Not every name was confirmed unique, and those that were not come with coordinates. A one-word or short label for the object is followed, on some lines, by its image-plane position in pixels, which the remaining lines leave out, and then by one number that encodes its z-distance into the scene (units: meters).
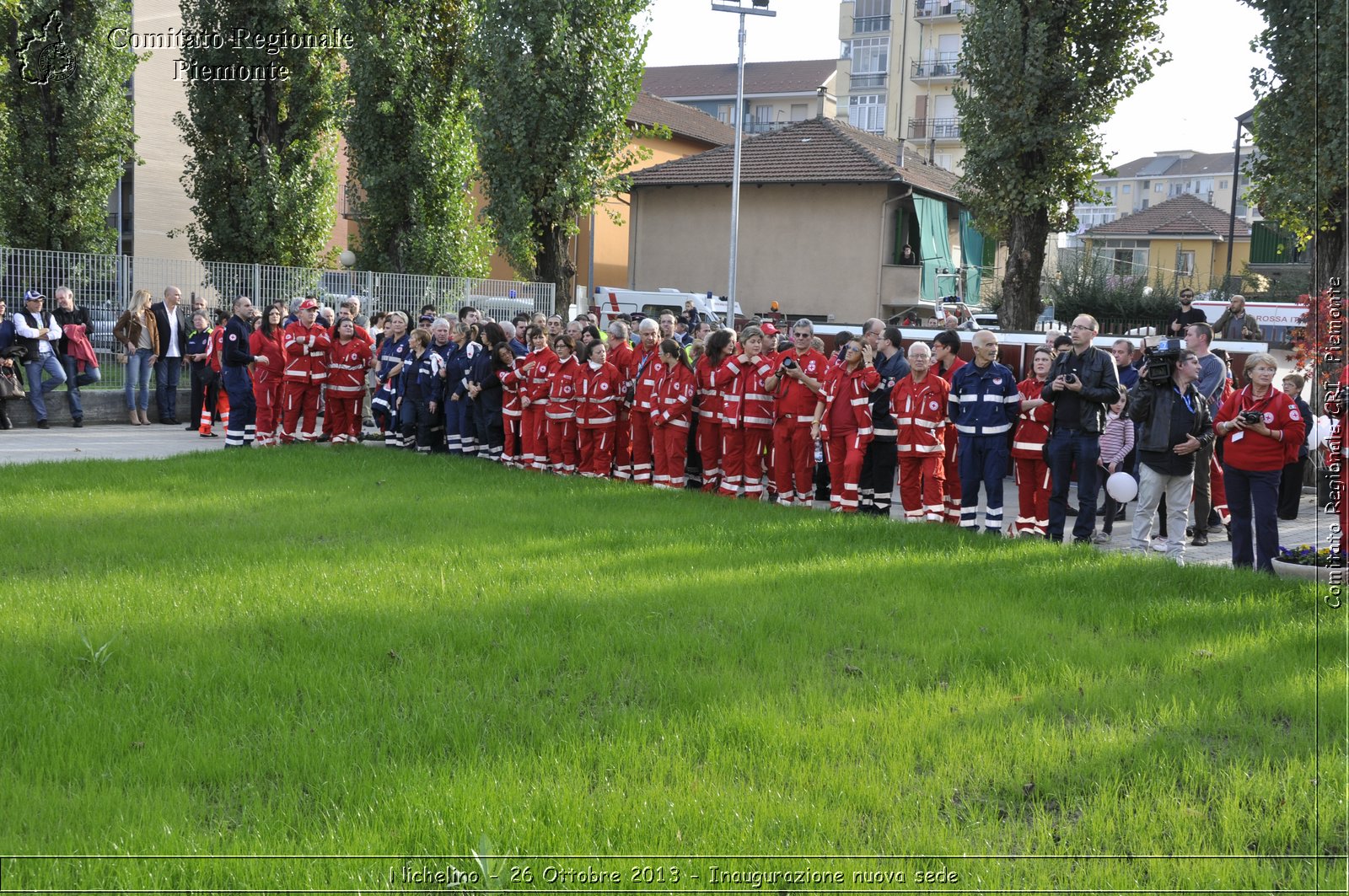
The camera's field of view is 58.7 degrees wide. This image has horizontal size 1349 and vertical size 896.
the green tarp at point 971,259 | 48.59
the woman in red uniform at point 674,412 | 15.05
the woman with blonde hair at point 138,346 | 20.68
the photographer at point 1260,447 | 10.35
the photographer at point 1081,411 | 12.11
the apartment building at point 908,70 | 67.56
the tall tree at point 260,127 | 29.03
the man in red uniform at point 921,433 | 13.02
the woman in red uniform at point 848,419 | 13.58
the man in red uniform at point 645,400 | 15.34
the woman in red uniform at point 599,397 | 15.82
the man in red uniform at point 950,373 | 13.65
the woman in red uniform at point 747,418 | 14.55
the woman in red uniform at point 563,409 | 16.06
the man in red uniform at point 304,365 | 17.66
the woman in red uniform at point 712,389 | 15.02
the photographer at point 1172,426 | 11.20
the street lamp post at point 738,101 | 25.67
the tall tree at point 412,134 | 29.61
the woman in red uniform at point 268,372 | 17.66
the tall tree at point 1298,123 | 16.30
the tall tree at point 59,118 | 25.66
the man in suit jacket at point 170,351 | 21.03
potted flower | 9.40
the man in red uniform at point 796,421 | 14.27
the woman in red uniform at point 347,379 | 18.03
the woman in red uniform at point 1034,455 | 12.60
